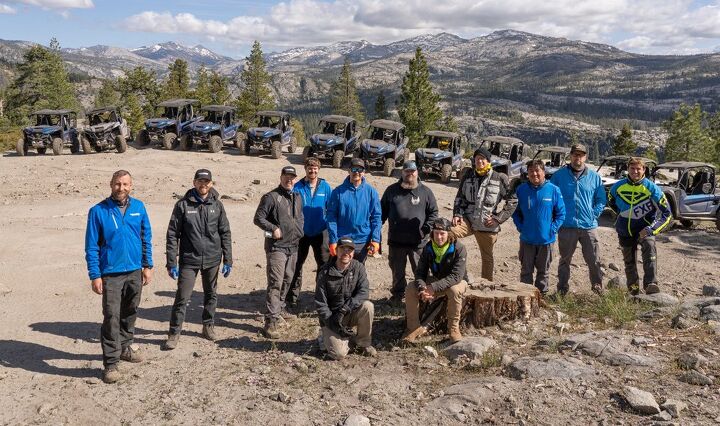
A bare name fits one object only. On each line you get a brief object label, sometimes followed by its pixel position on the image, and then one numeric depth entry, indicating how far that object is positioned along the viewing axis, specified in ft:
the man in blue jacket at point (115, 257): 15.41
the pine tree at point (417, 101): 130.00
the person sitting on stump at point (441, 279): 17.37
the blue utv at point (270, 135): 67.87
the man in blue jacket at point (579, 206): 21.09
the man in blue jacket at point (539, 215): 20.20
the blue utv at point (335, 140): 63.31
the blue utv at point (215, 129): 69.31
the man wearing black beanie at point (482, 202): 20.30
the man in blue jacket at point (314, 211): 20.85
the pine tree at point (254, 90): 128.36
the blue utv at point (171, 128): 69.41
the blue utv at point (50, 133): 64.54
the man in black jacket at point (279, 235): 19.48
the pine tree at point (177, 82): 140.15
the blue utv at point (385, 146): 60.80
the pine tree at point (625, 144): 150.71
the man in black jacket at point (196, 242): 17.53
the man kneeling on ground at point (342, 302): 16.89
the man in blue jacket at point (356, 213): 19.95
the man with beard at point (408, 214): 20.44
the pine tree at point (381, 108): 164.66
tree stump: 18.89
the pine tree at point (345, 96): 168.21
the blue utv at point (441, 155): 59.52
